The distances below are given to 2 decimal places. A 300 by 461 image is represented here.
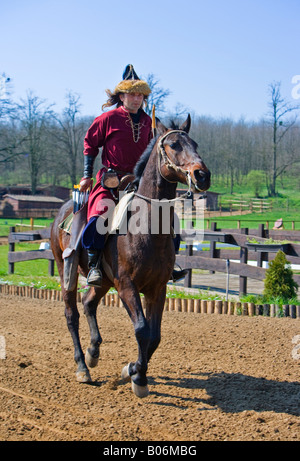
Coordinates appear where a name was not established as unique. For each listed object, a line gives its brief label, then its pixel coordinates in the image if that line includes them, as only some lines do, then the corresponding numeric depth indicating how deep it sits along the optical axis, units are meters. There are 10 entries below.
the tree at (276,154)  59.50
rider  5.77
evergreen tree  9.46
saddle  6.09
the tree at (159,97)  44.13
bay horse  4.80
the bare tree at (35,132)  62.12
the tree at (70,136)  60.59
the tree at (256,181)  62.00
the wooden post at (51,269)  15.11
